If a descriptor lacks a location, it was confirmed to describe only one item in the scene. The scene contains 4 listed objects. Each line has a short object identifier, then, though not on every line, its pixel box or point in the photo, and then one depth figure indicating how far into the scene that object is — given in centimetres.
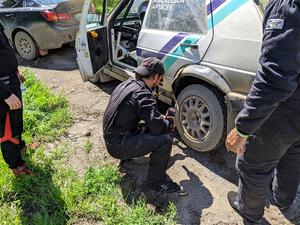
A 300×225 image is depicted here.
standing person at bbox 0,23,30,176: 230
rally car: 231
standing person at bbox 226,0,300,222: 147
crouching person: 233
